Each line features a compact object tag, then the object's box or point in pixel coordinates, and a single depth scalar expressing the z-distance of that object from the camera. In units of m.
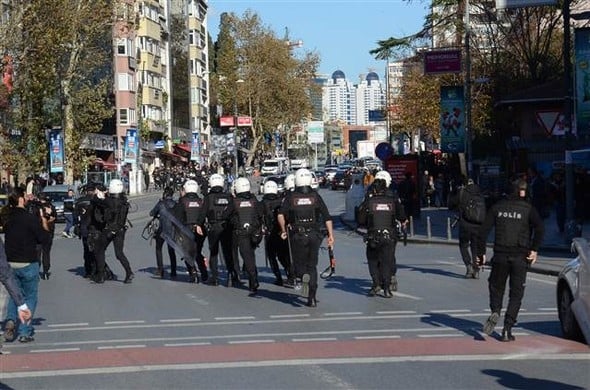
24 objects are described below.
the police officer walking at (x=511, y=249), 12.55
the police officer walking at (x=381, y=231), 17.48
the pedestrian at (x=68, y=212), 40.10
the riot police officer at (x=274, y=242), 19.97
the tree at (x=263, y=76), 105.56
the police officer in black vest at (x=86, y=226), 22.08
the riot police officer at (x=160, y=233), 22.17
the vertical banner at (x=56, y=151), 56.50
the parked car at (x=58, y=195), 47.91
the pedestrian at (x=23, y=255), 13.80
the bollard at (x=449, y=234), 31.70
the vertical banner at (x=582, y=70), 25.84
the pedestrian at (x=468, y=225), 20.52
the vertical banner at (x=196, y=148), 108.25
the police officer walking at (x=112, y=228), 21.53
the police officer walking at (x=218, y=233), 20.03
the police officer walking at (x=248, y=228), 18.44
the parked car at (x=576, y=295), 11.74
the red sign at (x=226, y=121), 107.21
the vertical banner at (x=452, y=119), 39.44
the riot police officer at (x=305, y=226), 16.52
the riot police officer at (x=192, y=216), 21.25
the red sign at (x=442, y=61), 36.94
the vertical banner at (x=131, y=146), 74.06
